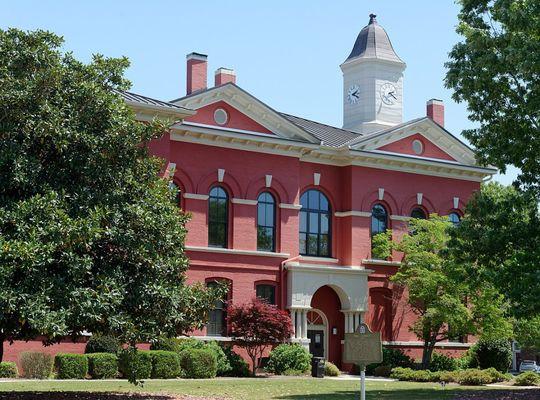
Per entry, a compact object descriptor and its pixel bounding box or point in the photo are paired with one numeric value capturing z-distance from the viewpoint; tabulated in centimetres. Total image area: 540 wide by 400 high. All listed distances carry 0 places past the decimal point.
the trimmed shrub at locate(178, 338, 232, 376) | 3334
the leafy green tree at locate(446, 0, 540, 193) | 2188
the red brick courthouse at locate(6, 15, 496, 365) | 3647
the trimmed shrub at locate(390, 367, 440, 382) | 3091
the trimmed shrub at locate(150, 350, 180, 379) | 3045
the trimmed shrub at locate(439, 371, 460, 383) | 3027
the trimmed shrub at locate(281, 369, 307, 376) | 3428
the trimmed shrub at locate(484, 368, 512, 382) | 3091
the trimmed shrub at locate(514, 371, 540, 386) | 3006
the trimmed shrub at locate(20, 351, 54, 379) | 2953
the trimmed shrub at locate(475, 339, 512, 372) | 3991
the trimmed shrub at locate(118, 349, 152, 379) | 2936
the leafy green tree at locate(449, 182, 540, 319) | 2238
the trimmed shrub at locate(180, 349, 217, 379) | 3166
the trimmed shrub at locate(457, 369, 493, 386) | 2998
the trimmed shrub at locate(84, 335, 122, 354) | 3164
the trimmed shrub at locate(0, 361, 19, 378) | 2885
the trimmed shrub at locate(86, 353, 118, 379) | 2958
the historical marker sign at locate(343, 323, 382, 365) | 1505
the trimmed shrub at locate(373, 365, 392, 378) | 3625
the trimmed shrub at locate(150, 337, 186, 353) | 3212
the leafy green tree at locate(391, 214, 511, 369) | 3700
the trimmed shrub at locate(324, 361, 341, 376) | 3534
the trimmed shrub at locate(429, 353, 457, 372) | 3972
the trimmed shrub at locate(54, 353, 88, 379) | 2897
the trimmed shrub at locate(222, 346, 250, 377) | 3406
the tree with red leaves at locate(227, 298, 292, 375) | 3459
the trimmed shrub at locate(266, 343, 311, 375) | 3453
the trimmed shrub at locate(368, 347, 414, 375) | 3821
